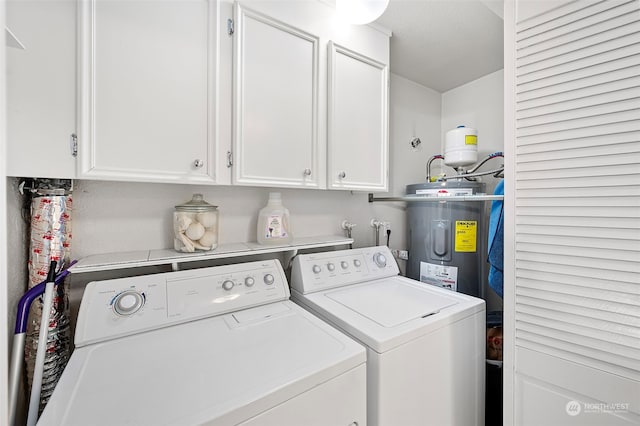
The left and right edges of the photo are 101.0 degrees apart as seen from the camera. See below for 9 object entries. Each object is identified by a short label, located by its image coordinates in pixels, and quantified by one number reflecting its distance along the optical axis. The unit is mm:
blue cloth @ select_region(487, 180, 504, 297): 1342
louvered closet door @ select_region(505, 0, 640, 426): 826
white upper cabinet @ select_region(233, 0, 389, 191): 1222
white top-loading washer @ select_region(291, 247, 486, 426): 927
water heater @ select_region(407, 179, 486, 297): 1761
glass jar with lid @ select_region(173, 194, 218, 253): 1185
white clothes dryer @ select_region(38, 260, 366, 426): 635
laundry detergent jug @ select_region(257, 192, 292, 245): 1418
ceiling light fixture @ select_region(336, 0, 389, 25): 1140
